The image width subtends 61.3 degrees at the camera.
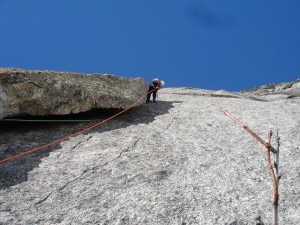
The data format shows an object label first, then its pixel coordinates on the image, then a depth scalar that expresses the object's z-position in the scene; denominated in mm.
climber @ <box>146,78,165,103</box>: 12153
